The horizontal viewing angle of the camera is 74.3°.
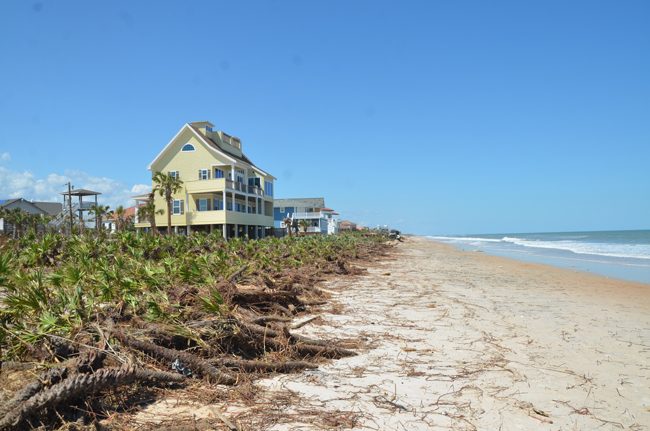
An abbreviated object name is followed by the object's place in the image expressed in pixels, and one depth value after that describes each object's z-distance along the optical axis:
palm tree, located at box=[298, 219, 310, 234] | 60.61
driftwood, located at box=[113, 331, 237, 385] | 4.16
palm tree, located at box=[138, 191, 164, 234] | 35.81
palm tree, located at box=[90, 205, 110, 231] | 44.34
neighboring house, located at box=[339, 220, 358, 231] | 102.93
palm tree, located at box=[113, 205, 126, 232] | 39.88
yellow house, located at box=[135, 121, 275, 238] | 37.41
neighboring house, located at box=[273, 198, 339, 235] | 75.75
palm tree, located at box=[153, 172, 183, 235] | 35.78
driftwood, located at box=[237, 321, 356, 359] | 5.07
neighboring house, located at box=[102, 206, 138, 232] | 48.42
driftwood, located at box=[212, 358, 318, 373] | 4.43
